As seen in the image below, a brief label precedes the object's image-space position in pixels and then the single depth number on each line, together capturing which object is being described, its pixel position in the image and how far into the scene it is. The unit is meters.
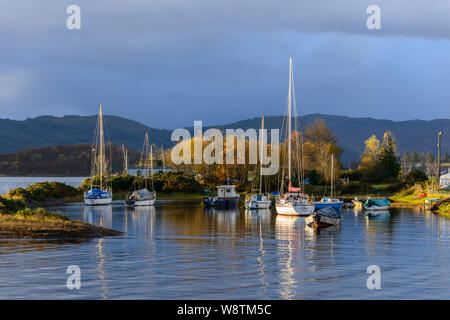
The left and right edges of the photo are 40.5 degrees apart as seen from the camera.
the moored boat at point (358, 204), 82.16
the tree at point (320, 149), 122.25
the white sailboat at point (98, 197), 87.50
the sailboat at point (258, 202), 79.81
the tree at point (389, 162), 124.75
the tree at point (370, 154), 133.49
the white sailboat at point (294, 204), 65.06
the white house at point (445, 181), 93.36
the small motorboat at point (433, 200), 77.68
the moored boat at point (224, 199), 88.12
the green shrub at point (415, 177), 109.44
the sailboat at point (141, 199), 87.19
